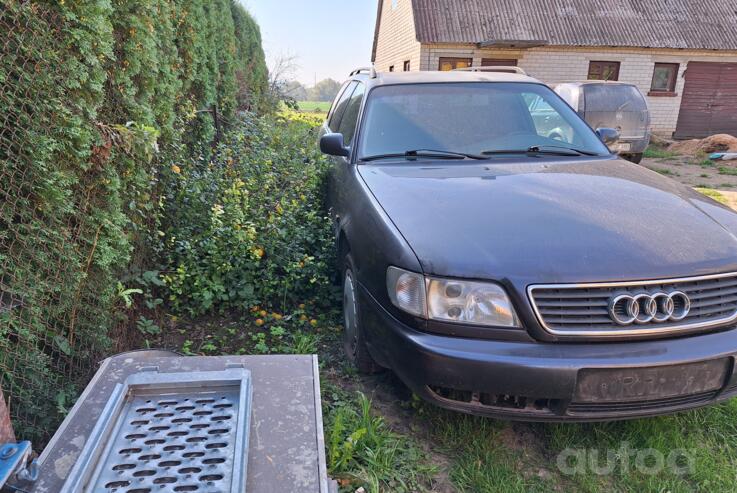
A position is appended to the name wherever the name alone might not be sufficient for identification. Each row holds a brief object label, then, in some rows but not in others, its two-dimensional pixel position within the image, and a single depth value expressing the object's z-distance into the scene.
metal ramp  1.35
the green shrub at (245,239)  3.40
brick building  17.41
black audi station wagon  1.97
